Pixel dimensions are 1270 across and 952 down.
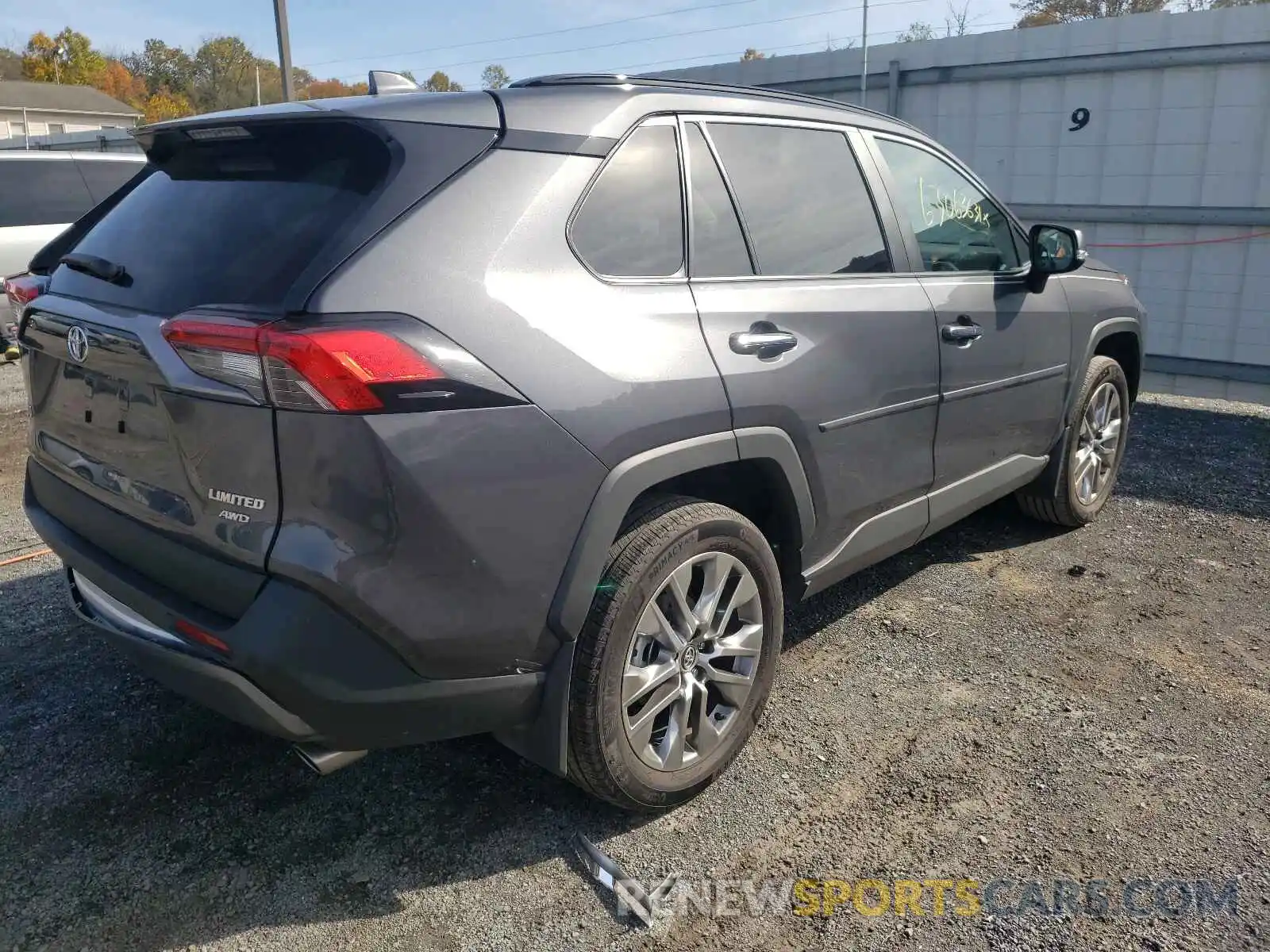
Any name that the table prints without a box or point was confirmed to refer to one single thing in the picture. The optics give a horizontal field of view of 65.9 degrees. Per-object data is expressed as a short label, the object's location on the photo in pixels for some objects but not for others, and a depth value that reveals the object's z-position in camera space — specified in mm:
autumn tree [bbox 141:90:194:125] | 62250
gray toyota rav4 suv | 2020
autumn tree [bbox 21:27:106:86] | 70000
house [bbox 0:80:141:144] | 54500
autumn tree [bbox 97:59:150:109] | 71125
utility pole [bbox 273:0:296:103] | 14391
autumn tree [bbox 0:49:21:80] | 69325
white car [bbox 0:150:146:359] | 8742
